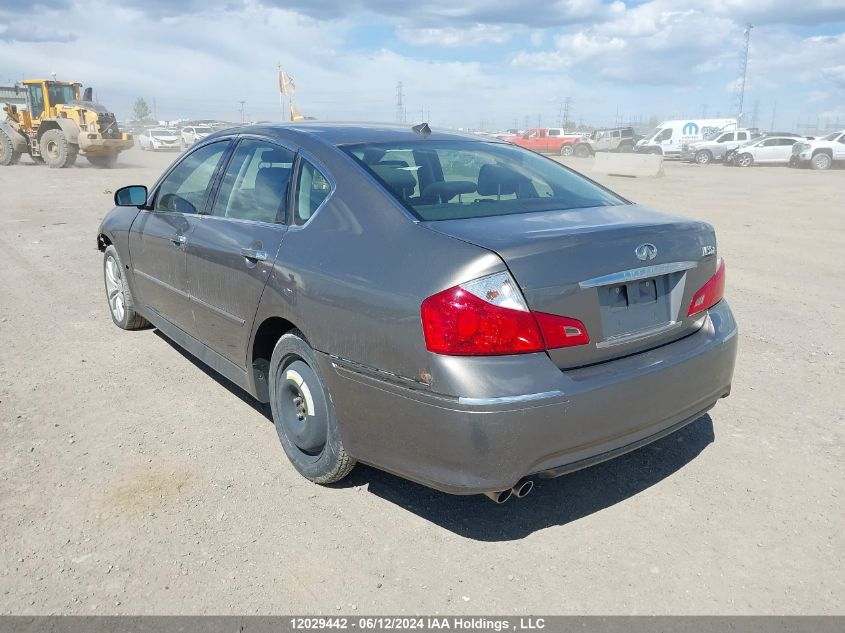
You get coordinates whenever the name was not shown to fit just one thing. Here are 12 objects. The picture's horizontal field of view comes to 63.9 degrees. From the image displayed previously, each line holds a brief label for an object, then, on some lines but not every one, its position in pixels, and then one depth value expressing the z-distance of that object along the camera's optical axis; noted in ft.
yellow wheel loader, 72.95
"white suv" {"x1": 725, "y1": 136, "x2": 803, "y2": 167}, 106.52
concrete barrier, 78.59
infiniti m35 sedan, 7.77
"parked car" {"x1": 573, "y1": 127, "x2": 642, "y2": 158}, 137.49
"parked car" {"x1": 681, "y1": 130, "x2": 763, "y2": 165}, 115.03
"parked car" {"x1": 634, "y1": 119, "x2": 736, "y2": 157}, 130.34
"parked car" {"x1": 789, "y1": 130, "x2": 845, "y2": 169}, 99.91
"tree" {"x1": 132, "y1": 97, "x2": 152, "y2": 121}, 381.03
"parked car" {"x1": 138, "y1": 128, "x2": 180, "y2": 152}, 143.64
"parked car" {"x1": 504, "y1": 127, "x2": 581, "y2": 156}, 142.00
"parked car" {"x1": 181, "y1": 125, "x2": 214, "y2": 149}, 148.15
